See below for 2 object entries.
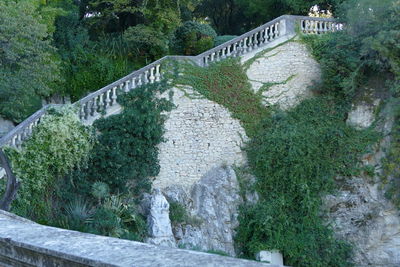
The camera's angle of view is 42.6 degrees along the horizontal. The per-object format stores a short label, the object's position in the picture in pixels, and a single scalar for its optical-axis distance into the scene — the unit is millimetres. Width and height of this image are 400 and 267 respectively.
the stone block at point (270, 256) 11871
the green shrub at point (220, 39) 17297
